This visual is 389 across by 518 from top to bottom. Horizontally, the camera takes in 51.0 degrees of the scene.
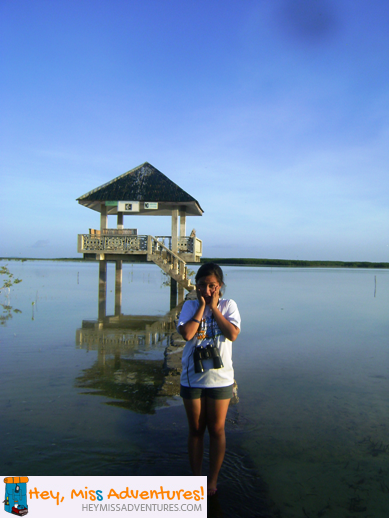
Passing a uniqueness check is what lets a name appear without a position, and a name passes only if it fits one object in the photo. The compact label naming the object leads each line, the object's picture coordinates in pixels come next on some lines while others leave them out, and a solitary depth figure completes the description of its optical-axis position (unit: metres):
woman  3.20
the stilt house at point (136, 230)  17.56
